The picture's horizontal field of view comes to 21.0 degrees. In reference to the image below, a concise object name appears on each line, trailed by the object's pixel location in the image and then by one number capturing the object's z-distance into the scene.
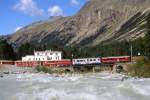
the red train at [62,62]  153.25
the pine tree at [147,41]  103.06
